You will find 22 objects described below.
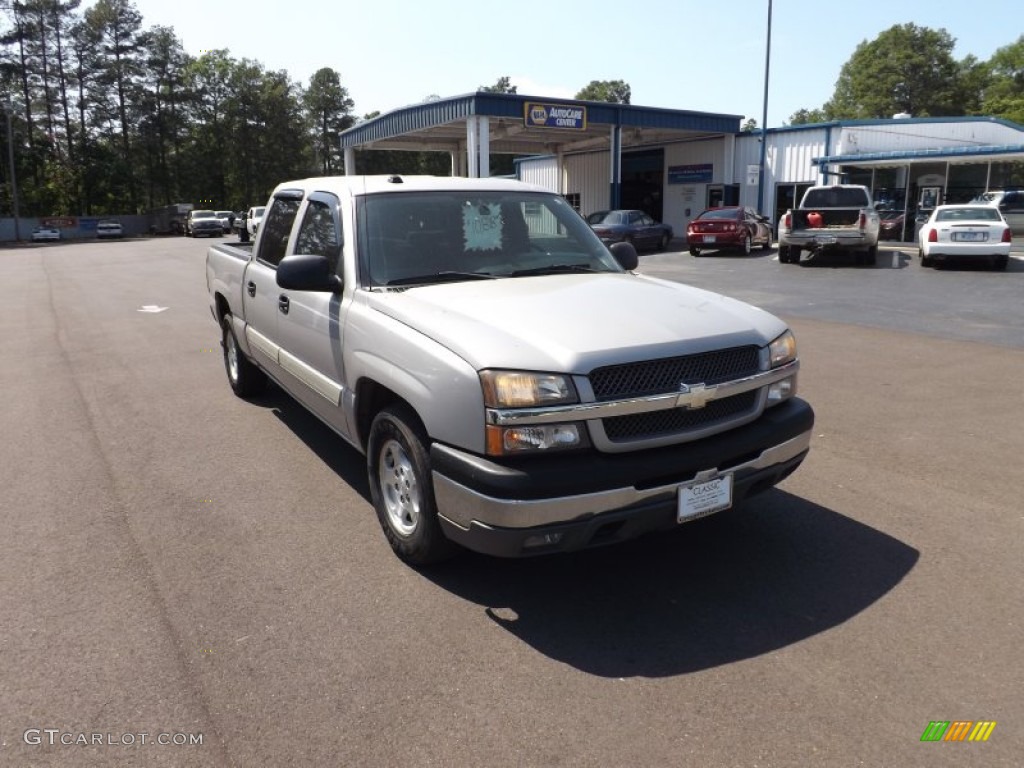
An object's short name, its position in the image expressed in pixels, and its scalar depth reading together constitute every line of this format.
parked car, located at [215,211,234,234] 52.88
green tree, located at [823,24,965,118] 77.06
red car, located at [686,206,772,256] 24.30
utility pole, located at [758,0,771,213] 30.97
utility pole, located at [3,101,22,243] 54.25
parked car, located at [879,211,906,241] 28.42
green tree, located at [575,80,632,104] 109.44
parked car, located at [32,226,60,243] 55.59
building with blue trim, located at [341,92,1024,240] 27.08
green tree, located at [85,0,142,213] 68.38
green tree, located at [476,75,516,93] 107.76
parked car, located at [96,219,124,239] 58.91
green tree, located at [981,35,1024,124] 69.81
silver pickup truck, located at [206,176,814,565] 3.11
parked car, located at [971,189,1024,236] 24.80
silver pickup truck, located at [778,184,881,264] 19.92
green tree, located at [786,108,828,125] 93.67
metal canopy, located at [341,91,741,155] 26.58
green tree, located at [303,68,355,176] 83.50
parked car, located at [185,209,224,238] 50.50
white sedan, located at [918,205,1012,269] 18.52
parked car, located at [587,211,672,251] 26.25
